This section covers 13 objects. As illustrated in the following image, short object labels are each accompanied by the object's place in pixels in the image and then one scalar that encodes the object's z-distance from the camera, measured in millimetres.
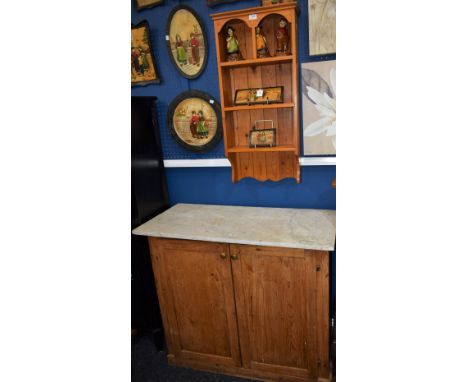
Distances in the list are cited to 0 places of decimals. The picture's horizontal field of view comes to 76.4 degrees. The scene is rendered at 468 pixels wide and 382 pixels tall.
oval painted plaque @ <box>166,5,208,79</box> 2027
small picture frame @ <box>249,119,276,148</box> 1955
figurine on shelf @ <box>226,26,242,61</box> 1839
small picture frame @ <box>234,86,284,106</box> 1852
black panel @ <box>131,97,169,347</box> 2037
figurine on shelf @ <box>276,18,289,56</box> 1755
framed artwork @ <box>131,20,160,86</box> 2166
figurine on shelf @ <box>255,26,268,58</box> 1784
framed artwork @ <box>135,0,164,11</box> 2078
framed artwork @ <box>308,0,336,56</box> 1705
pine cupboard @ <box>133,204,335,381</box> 1639
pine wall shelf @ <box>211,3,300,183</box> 1682
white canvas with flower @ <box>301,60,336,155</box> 1821
